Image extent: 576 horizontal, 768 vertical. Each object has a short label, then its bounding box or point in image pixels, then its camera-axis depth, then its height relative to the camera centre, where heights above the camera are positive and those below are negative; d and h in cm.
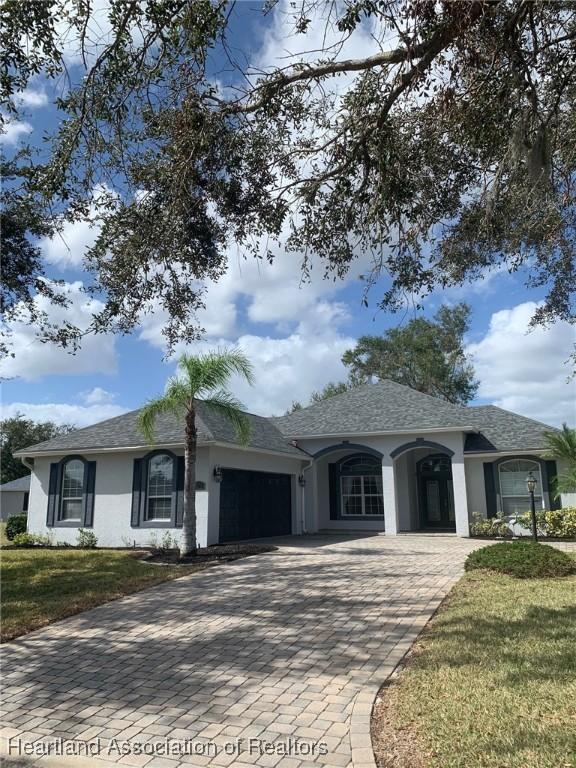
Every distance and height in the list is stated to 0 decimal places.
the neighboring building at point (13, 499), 3628 +10
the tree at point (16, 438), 4659 +551
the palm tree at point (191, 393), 1376 +255
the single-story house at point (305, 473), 1731 +80
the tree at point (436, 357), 4053 +961
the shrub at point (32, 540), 1859 -127
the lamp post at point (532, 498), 1482 -14
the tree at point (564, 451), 1688 +123
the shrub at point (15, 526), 2006 -87
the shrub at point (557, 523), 1723 -90
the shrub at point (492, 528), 1836 -108
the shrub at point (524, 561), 1008 -120
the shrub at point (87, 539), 1766 -120
